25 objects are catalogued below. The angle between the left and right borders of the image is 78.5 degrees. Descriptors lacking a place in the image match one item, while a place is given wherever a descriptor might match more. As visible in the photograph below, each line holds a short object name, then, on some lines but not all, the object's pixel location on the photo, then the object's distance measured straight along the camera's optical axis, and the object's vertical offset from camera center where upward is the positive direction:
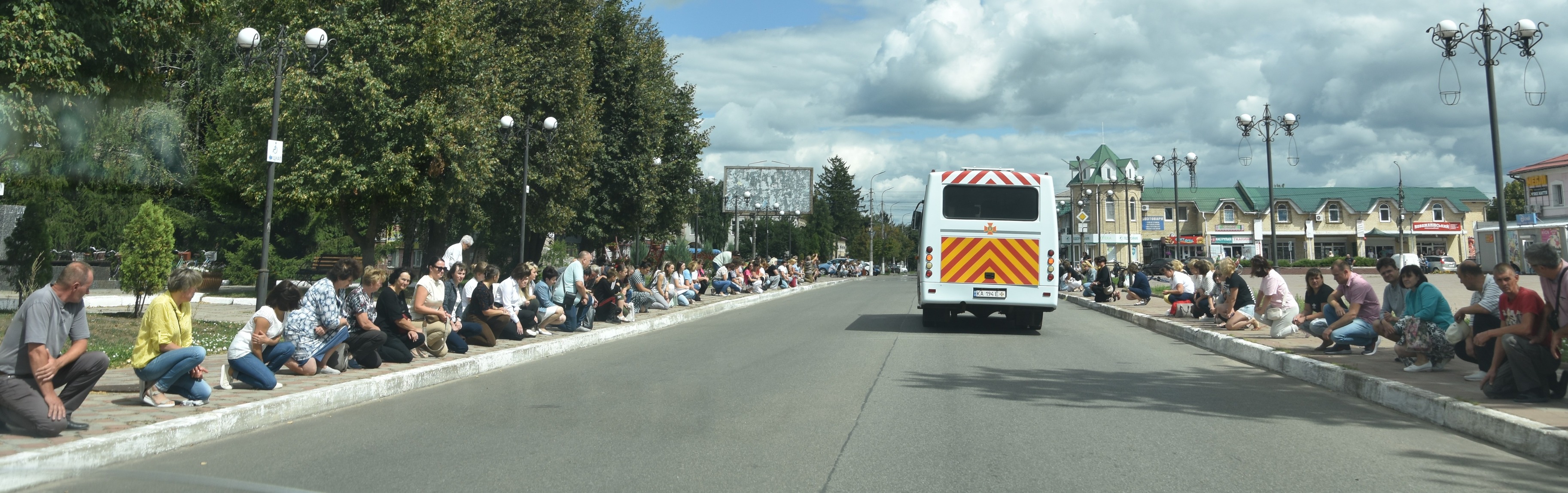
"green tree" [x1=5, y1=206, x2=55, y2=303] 17.33 +0.43
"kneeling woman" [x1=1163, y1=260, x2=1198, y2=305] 19.53 -0.14
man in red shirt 7.36 -0.56
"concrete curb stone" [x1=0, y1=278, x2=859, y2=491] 5.30 -1.00
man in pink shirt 10.92 -0.46
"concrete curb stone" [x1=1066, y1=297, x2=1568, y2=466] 6.16 -0.97
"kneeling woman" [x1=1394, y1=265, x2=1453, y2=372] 9.20 -0.44
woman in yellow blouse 6.86 -0.47
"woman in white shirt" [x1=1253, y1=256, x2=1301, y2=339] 13.36 -0.34
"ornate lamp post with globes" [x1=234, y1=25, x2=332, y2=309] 13.05 +2.81
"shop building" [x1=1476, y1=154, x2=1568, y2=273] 46.66 +4.12
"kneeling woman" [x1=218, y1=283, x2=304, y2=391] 7.93 -0.59
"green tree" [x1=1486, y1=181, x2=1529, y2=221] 100.50 +9.05
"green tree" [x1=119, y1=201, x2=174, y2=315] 16.75 +0.43
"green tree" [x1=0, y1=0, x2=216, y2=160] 12.43 +3.19
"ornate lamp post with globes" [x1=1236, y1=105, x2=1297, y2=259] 27.91 +4.62
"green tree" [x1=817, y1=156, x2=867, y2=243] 127.56 +11.58
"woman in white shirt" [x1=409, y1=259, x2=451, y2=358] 10.97 -0.36
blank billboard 59.50 +5.90
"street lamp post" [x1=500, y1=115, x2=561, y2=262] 22.03 +3.37
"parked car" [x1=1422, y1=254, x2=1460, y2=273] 64.88 +1.32
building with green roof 76.88 +5.05
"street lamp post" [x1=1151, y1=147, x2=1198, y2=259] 36.66 +4.69
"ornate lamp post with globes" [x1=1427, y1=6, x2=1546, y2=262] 14.70 +3.82
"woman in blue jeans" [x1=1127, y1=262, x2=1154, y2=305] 25.75 -0.21
